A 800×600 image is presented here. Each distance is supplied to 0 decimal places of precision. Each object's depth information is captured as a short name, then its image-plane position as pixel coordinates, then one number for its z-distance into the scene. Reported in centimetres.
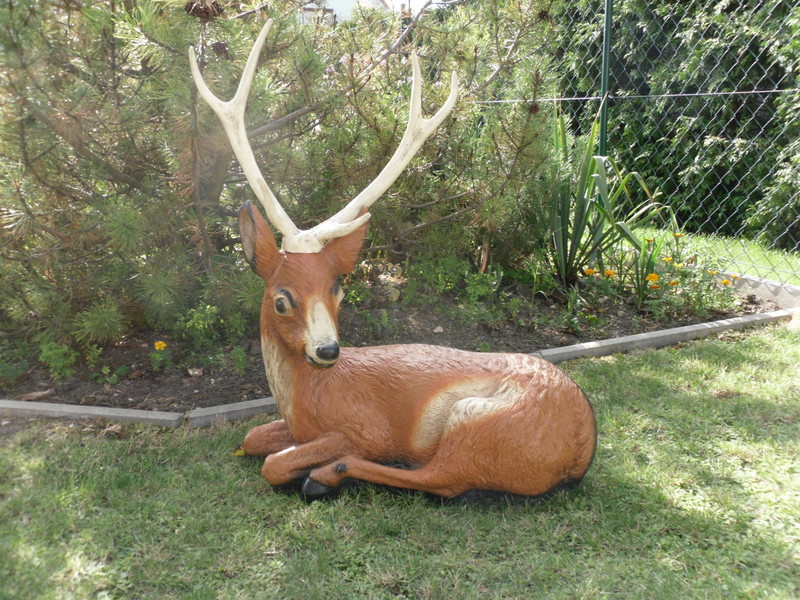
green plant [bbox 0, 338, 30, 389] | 371
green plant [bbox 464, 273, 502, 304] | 468
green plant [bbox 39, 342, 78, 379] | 368
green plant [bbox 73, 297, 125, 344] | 362
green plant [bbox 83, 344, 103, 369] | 382
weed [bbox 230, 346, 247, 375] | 385
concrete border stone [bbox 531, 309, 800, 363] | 443
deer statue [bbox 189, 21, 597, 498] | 252
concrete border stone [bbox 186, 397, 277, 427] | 347
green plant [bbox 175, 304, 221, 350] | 375
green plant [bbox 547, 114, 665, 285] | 514
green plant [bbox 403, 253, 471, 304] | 455
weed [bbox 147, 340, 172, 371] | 381
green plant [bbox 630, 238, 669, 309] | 525
